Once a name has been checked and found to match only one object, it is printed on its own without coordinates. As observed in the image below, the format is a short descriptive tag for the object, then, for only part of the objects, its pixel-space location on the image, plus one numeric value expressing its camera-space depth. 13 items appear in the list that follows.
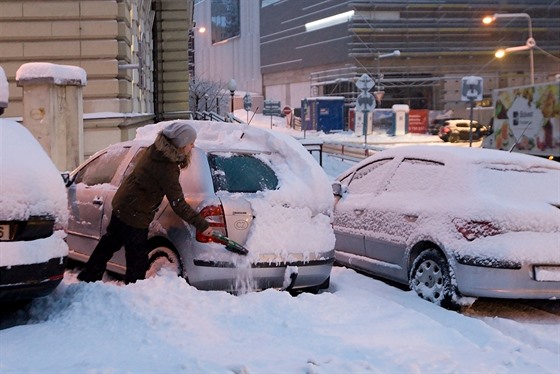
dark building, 63.41
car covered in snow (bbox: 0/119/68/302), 4.37
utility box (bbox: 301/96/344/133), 53.50
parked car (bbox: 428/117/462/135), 52.09
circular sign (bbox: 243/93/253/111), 37.63
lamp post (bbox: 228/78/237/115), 28.80
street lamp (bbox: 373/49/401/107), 61.07
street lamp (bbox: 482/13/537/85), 32.59
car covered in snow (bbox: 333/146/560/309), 5.95
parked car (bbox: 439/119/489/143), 44.28
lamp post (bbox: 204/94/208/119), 44.99
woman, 5.50
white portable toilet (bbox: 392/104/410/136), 47.78
